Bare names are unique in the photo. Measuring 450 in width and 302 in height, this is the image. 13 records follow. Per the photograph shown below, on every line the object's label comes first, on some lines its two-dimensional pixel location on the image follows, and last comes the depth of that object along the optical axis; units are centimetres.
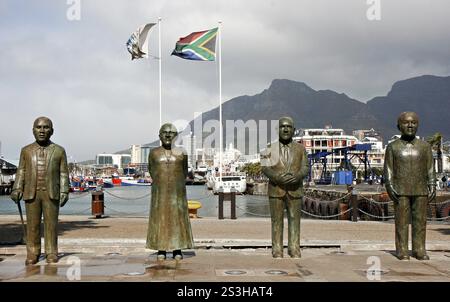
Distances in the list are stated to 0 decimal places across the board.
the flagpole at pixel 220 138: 3492
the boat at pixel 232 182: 6907
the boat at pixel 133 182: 12314
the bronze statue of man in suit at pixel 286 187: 874
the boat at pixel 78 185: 7669
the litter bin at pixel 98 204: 1981
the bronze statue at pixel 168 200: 846
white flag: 2989
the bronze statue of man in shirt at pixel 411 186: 866
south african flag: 2802
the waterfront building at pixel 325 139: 12512
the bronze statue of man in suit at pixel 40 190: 830
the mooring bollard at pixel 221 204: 1932
